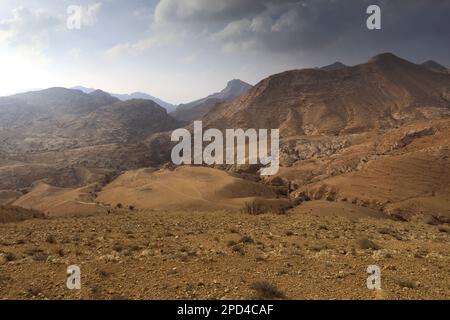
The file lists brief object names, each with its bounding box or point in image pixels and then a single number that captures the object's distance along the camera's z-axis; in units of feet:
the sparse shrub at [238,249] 41.07
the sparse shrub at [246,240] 46.52
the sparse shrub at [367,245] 45.08
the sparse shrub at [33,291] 27.19
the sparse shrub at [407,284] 29.81
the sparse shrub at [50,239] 45.97
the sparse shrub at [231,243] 44.57
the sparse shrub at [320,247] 43.42
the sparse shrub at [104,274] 31.48
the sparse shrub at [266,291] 27.38
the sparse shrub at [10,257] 35.97
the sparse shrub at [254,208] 94.99
